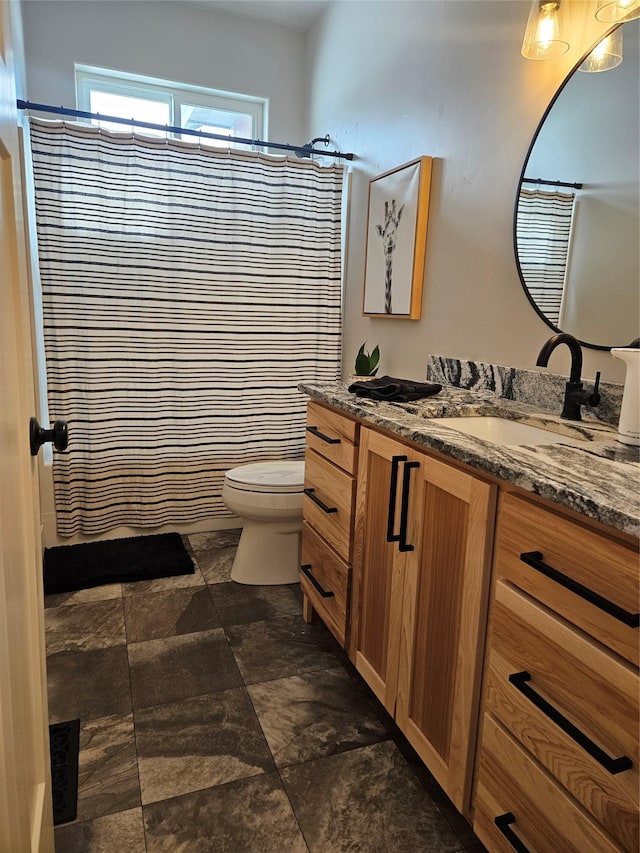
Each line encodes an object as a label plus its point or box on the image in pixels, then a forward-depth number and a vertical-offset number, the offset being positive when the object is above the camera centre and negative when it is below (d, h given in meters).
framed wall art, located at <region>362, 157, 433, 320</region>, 2.24 +0.30
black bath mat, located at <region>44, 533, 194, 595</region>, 2.45 -1.17
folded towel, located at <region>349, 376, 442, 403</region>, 1.74 -0.24
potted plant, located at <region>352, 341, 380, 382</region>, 2.41 -0.24
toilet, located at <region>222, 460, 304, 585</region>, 2.33 -0.86
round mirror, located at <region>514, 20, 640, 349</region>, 1.41 +0.29
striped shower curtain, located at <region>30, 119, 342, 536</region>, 2.54 -0.03
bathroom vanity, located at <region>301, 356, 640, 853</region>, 0.83 -0.54
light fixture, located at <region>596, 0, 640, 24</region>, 1.35 +0.73
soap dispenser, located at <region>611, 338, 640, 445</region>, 1.18 -0.16
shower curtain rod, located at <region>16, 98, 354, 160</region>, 2.31 +0.76
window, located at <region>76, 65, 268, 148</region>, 2.95 +1.07
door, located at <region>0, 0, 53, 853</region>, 0.72 -0.39
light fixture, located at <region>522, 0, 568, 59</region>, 1.53 +0.76
